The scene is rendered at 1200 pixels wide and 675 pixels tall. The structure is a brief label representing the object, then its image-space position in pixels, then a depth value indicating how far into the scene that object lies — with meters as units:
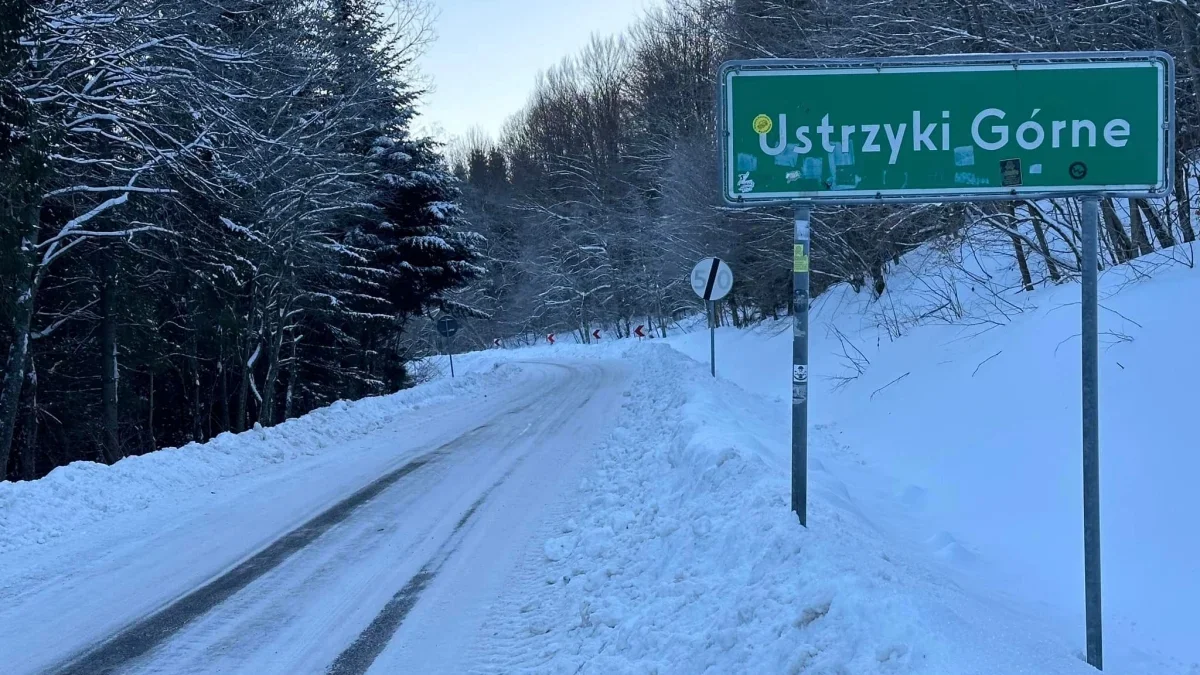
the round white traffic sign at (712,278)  15.49
